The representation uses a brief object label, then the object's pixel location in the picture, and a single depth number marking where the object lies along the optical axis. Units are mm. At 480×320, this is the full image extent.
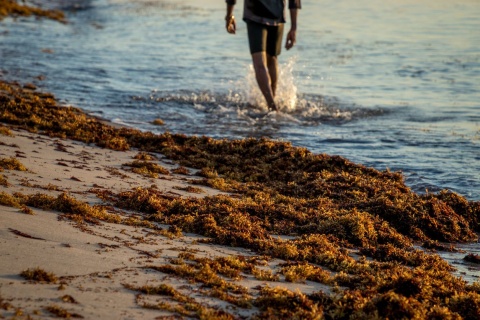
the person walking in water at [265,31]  17781
